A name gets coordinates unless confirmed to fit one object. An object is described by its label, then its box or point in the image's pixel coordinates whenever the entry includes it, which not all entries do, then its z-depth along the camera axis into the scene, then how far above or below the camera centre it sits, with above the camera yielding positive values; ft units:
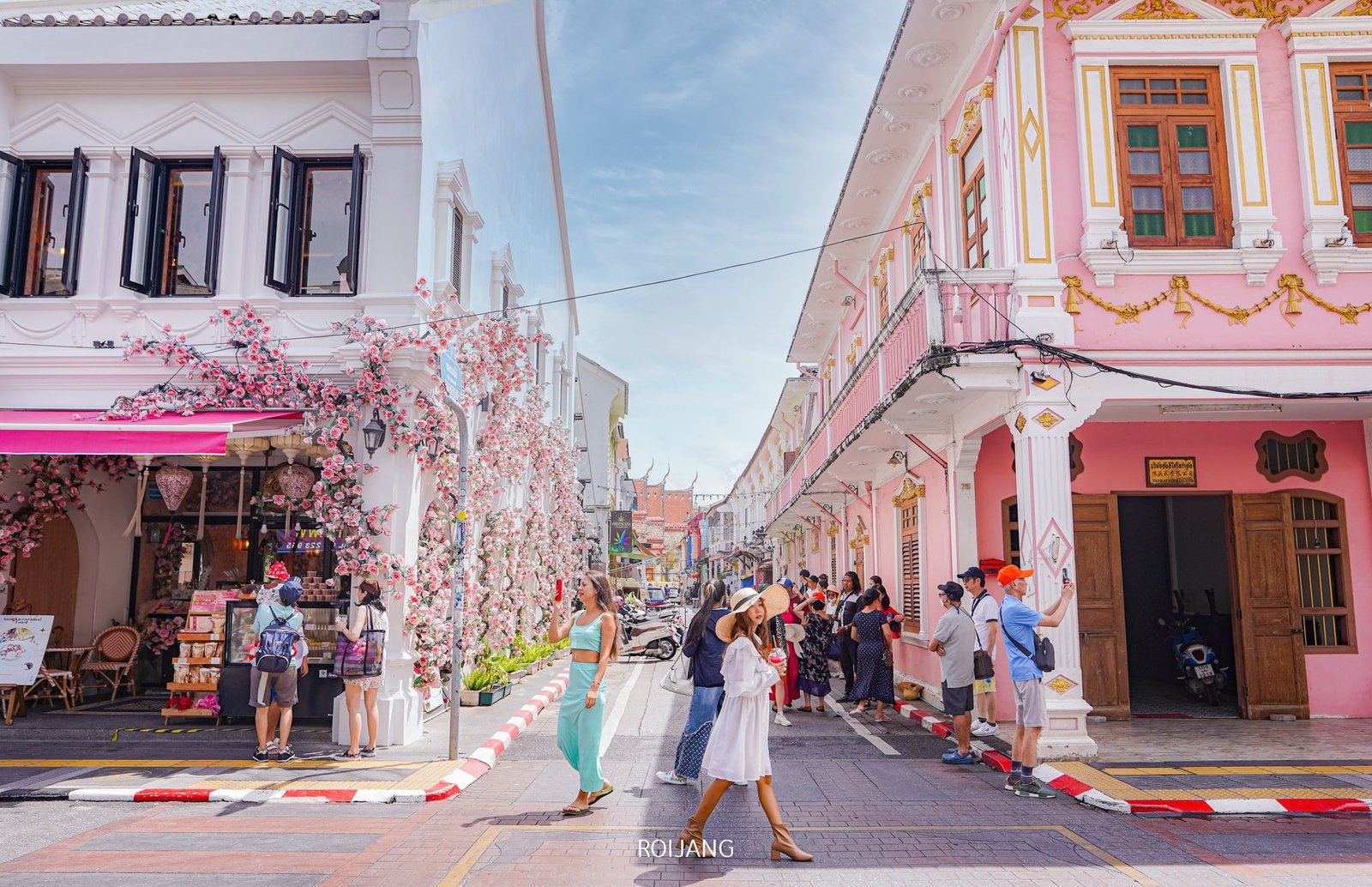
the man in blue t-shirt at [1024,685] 26.40 -3.36
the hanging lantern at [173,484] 38.75 +3.63
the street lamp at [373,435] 33.42 +4.85
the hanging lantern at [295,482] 38.99 +3.69
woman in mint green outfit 23.76 -3.11
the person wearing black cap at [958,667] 30.91 -3.33
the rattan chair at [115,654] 42.24 -3.84
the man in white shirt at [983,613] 30.40 -1.48
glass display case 36.37 -4.10
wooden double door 38.01 -1.79
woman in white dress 19.75 -3.41
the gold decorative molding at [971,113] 34.63 +17.92
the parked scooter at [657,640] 70.33 -5.42
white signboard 36.91 -3.07
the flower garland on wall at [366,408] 33.50 +5.99
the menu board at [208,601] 38.47 -1.30
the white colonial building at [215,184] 35.88 +15.64
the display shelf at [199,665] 37.45 -3.83
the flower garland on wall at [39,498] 38.01 +3.08
